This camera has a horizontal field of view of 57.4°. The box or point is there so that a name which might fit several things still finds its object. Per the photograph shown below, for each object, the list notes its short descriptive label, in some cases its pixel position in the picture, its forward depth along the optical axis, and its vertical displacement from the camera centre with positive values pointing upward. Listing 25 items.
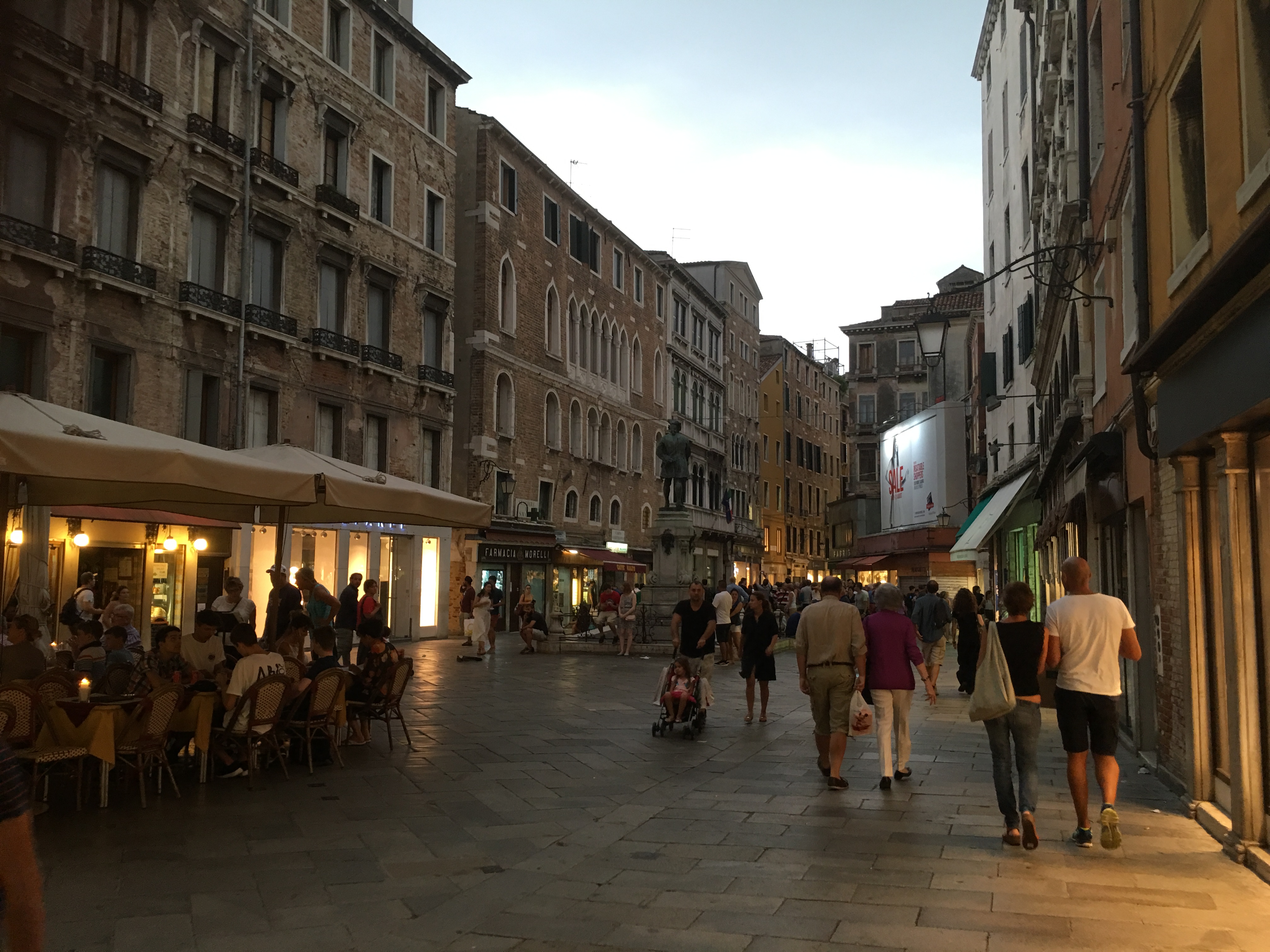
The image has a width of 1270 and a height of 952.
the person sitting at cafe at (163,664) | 9.38 -0.75
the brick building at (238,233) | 18.44 +6.62
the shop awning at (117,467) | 7.71 +0.80
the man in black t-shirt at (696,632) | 12.14 -0.55
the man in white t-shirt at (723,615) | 20.09 -0.61
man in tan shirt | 9.10 -0.66
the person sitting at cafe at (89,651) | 10.11 -0.69
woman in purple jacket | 9.03 -0.61
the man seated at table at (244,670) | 8.80 -0.72
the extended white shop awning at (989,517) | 22.83 +1.37
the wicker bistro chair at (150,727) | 7.92 -1.05
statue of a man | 25.89 +2.80
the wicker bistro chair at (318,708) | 9.26 -1.06
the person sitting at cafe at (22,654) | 8.81 -0.62
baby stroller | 11.93 -1.35
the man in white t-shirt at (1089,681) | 6.93 -0.58
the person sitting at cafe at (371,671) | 10.58 -0.87
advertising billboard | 40.00 +4.18
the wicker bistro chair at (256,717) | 8.63 -1.07
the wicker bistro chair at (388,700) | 10.53 -1.13
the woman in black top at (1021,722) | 6.92 -0.84
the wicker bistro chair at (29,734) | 7.30 -1.02
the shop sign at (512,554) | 32.16 +0.70
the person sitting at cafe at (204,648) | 9.79 -0.62
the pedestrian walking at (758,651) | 13.31 -0.82
